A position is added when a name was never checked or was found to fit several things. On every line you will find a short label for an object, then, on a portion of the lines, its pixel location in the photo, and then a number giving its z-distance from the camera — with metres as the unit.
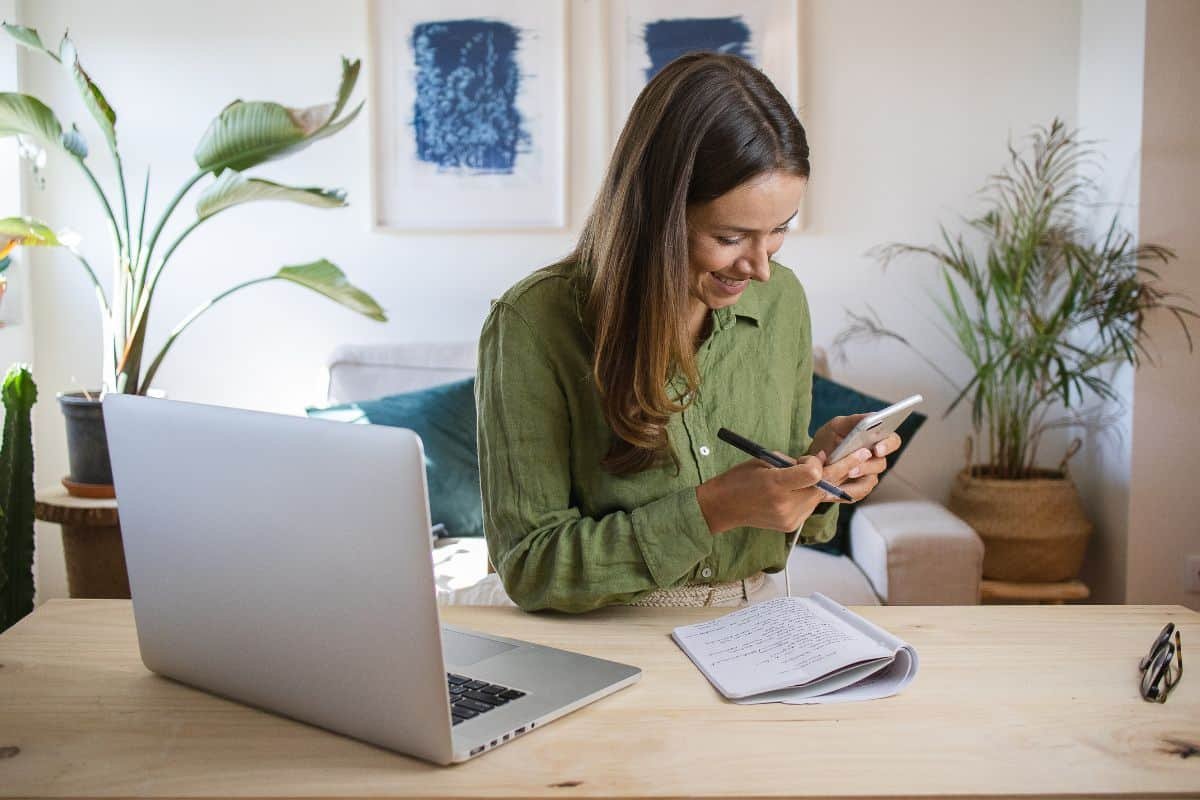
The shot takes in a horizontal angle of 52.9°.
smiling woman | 1.36
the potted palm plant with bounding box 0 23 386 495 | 2.78
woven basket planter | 3.16
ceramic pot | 2.87
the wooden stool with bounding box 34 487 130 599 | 2.86
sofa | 2.62
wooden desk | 0.92
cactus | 2.46
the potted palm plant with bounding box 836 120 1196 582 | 3.16
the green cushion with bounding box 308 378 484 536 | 2.94
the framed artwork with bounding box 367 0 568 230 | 3.42
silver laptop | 0.91
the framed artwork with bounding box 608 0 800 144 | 3.42
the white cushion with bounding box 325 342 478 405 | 3.18
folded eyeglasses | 1.10
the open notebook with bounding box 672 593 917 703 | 1.11
